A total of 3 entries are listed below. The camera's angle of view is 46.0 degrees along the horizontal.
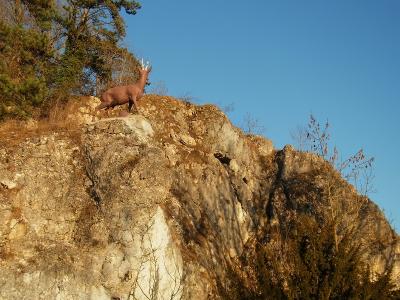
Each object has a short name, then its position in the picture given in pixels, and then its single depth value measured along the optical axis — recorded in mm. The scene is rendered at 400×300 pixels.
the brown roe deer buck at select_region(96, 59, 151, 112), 20594
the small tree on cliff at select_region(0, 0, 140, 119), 20250
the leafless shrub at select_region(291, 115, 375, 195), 18784
